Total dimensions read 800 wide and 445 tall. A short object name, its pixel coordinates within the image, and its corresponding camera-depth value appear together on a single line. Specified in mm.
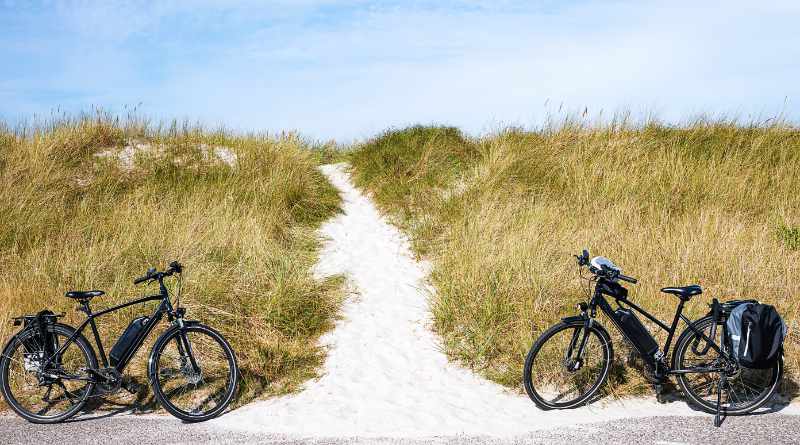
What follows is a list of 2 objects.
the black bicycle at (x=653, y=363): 5121
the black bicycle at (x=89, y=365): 5160
